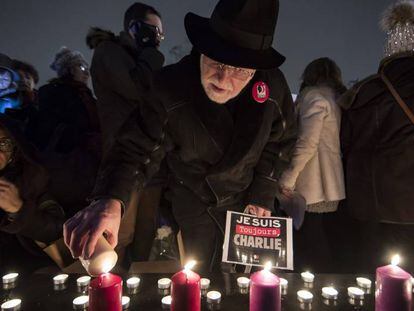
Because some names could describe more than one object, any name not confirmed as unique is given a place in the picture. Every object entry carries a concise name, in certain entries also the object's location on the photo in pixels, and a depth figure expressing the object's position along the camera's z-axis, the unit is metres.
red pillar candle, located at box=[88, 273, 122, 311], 0.70
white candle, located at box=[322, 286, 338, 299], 0.90
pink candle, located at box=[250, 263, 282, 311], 0.75
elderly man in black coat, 1.06
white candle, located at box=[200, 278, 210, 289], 0.96
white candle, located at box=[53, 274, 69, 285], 0.97
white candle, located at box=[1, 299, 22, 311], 0.82
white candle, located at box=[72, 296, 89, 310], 0.85
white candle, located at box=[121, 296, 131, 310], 0.86
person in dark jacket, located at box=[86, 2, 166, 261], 2.00
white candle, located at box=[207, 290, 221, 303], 0.88
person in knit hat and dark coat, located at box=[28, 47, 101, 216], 1.81
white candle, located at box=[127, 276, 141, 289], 0.95
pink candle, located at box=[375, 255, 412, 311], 0.75
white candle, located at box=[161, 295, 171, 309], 0.87
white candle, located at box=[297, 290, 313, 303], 0.89
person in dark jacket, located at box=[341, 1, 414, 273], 1.88
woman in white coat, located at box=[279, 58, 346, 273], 2.22
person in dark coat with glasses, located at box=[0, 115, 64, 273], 1.50
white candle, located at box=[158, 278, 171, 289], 0.95
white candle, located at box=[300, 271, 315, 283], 0.99
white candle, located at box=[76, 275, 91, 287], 0.96
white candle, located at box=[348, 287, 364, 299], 0.90
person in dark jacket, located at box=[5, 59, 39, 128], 2.28
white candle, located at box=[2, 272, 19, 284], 0.97
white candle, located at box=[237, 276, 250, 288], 0.97
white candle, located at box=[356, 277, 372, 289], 0.95
